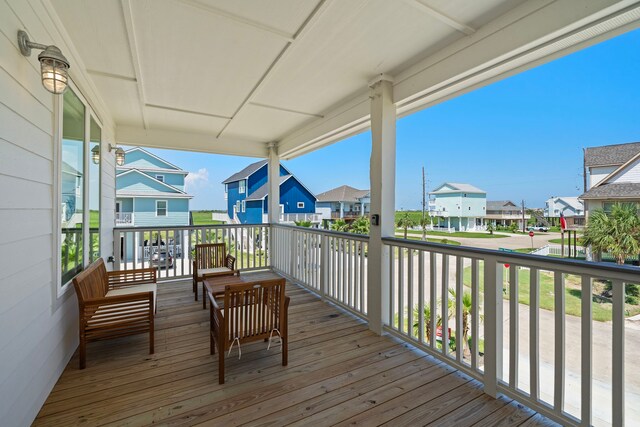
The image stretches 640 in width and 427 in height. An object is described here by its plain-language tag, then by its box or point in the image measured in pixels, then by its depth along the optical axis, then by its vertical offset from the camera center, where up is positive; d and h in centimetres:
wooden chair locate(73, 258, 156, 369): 230 -88
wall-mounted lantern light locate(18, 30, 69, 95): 157 +89
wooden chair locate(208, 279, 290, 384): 215 -85
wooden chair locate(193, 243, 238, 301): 403 -77
